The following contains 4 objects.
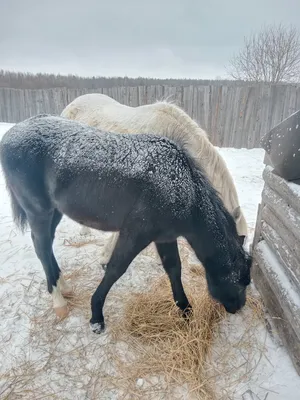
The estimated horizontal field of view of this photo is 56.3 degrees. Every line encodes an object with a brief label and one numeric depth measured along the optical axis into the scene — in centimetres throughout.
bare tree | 1384
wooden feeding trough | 196
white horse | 288
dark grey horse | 200
